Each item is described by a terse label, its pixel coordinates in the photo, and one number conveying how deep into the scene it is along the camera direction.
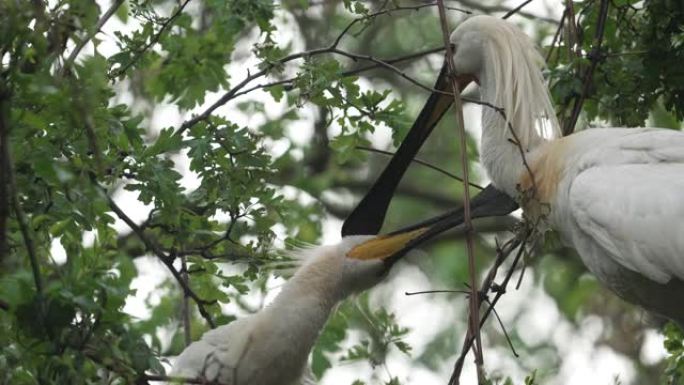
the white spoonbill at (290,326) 10.00
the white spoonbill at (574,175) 9.75
